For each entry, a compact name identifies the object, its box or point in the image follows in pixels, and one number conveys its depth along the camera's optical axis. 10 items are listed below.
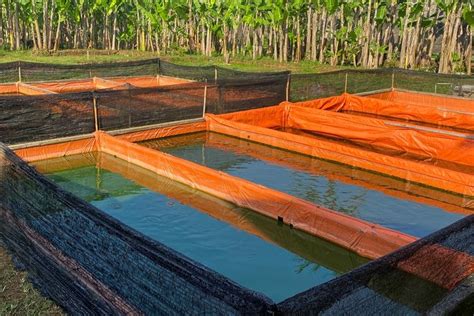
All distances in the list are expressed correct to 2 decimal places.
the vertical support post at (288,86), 12.32
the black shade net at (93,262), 2.73
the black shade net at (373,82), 12.84
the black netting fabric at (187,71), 13.92
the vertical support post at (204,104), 10.98
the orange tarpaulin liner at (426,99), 12.84
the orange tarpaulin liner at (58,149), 8.51
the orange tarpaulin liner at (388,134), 9.10
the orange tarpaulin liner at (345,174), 7.41
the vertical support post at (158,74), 15.33
